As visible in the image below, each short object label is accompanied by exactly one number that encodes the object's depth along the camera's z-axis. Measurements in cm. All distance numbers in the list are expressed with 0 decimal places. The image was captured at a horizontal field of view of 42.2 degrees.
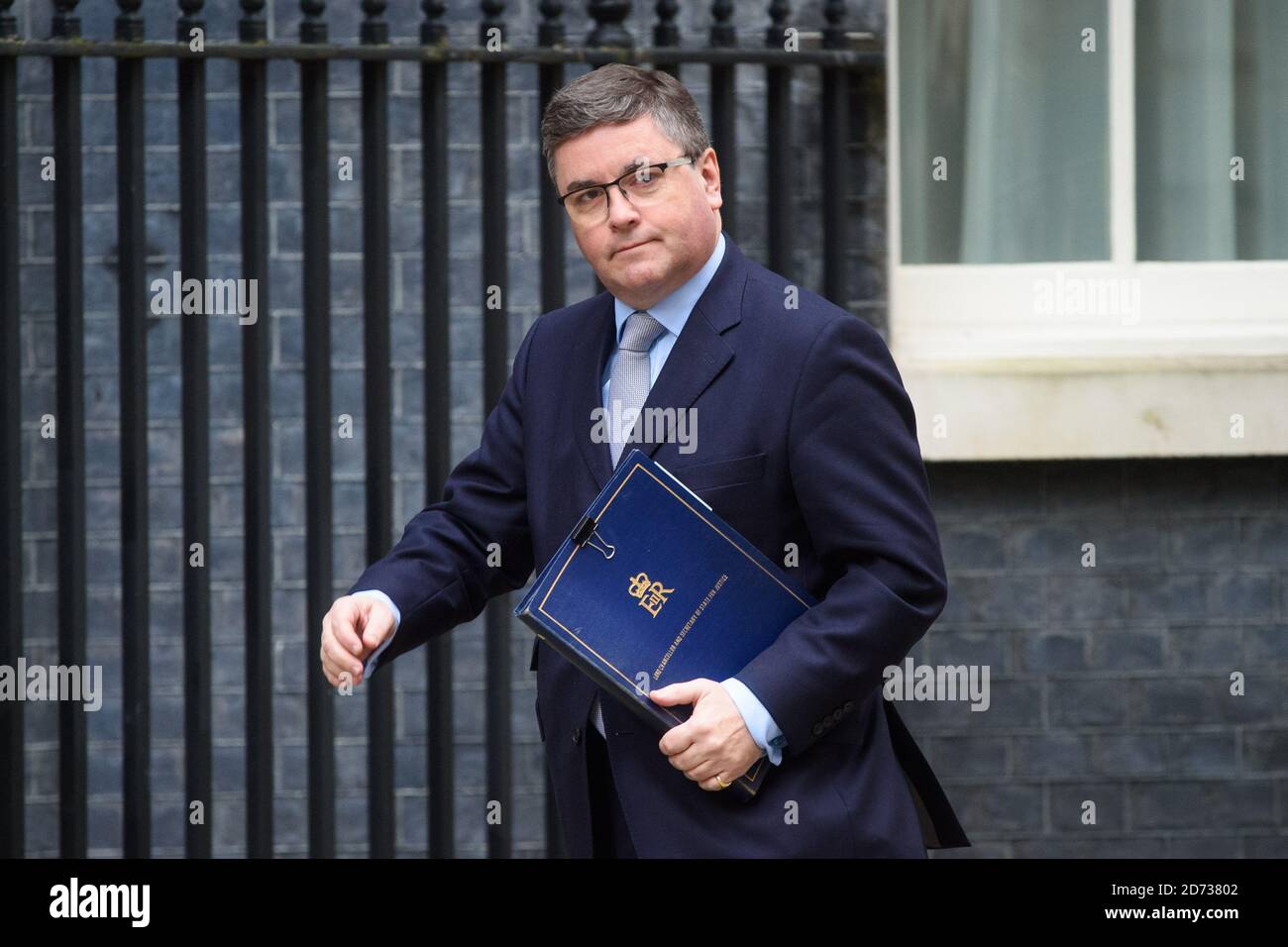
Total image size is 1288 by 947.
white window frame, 510
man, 238
